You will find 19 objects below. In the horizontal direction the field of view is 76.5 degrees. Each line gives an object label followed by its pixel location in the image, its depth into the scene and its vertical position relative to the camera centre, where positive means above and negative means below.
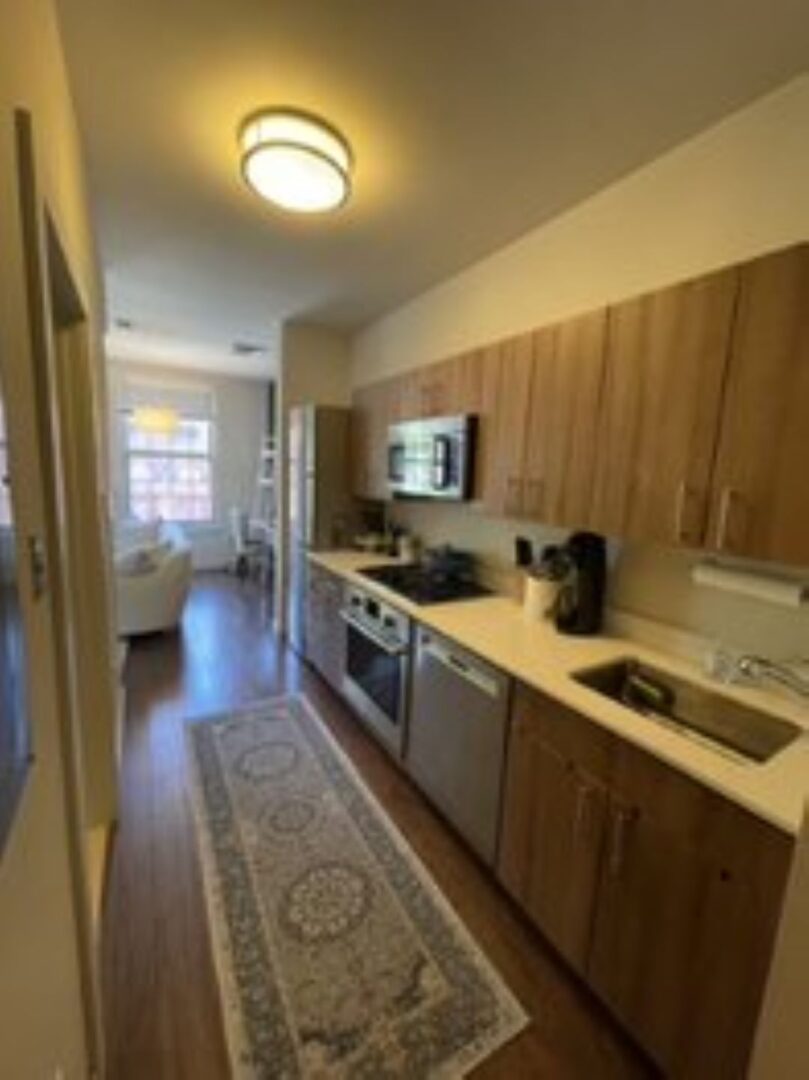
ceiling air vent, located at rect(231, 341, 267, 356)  5.07 +1.10
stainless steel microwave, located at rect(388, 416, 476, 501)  2.45 +0.05
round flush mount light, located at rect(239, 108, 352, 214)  1.72 +1.02
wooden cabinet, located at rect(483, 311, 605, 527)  1.83 +0.20
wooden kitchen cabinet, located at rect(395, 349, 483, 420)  2.44 +0.41
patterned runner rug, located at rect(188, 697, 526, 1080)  1.36 -1.53
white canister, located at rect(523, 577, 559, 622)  2.20 -0.54
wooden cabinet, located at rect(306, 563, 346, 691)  3.16 -1.07
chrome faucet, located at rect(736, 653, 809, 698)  1.48 -0.56
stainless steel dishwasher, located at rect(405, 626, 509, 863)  1.83 -1.04
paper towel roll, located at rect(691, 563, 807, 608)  1.42 -0.30
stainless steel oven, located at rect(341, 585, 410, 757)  2.42 -1.03
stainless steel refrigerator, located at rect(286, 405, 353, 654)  3.70 -0.17
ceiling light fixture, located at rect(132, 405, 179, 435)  5.47 +0.36
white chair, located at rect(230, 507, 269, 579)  6.71 -1.20
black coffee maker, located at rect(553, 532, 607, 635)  2.03 -0.43
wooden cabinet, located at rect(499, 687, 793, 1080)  1.09 -1.01
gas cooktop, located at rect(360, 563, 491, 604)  2.57 -0.63
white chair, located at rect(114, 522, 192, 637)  4.15 -1.09
